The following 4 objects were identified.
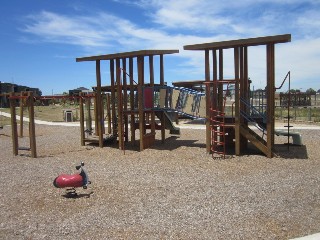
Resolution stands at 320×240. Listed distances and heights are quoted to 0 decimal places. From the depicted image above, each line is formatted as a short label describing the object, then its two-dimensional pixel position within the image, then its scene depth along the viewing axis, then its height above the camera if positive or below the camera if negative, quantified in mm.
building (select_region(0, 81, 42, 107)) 56766 +3261
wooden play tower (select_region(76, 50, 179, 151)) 12820 +630
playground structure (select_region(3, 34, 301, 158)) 11195 +133
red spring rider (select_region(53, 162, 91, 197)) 6984 -1509
